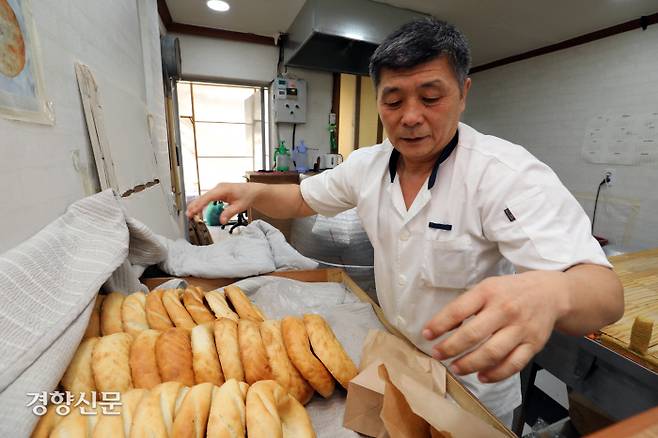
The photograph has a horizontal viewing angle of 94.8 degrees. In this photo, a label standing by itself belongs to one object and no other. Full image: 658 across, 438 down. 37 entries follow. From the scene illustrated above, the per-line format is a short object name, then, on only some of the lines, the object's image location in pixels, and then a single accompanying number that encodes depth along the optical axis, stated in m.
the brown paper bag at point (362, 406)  0.66
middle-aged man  0.44
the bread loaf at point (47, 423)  0.50
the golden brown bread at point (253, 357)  0.70
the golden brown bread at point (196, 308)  0.91
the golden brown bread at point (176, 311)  0.86
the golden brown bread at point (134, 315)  0.82
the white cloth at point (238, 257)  1.40
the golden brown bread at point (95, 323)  0.78
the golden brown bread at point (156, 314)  0.85
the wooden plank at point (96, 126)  1.23
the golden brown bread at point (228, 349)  0.69
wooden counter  1.09
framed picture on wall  0.76
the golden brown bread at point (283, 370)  0.71
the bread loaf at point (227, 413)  0.51
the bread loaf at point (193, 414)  0.51
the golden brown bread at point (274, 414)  0.53
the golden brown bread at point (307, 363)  0.72
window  6.48
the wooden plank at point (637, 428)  0.28
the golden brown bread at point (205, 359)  0.68
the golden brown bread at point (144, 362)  0.66
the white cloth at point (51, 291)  0.52
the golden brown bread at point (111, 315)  0.81
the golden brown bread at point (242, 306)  0.97
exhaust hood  2.92
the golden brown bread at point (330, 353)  0.73
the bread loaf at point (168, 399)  0.53
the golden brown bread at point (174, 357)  0.66
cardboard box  0.64
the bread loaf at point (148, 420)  0.49
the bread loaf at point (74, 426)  0.49
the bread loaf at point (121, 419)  0.50
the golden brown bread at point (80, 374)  0.64
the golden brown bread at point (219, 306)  0.94
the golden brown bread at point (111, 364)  0.64
